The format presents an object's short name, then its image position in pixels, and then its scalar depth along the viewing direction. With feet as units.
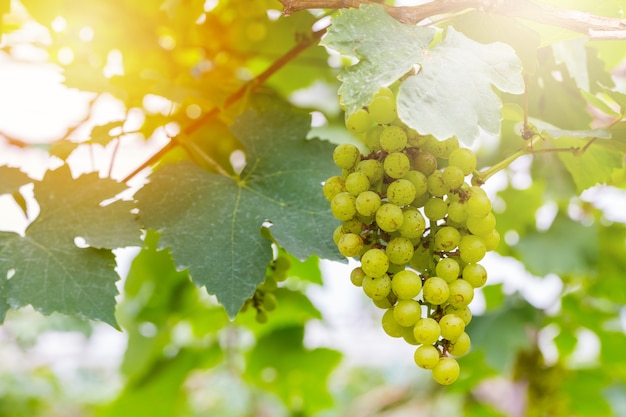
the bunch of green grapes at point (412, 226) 2.35
